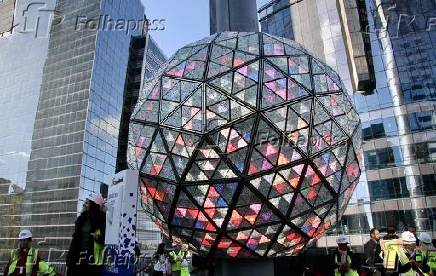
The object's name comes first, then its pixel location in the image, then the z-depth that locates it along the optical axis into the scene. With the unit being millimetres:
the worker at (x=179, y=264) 10281
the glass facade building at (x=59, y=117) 47281
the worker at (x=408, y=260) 5742
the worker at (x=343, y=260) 6384
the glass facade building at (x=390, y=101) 32812
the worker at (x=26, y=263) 4891
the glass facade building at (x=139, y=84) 56781
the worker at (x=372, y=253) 7344
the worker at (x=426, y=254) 6152
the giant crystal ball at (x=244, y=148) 4973
